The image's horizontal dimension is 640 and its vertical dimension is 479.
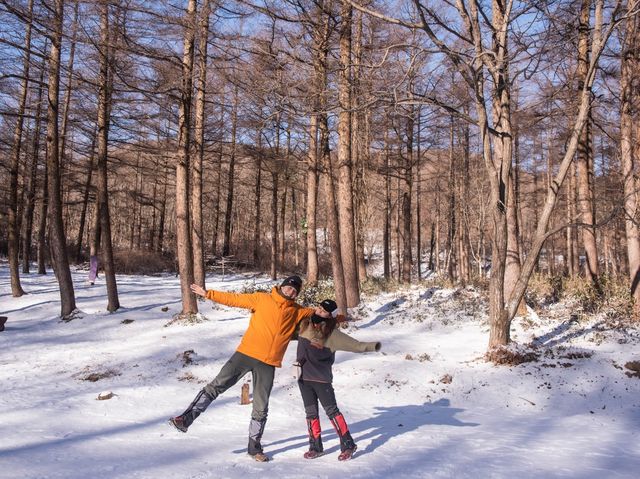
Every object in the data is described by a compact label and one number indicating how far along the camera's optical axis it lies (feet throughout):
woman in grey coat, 16.66
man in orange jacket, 16.31
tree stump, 22.91
